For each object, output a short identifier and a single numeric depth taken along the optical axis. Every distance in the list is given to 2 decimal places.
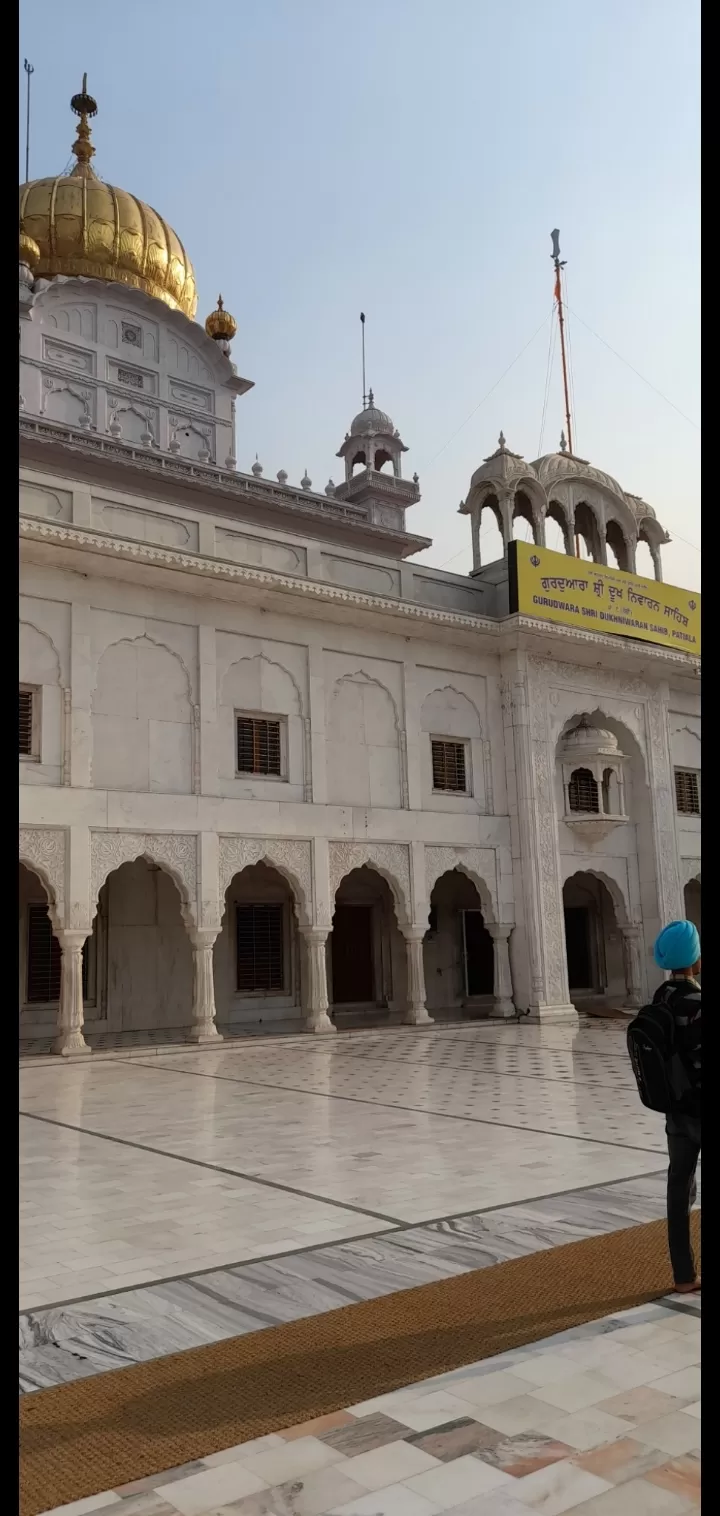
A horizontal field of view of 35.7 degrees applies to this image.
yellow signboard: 13.88
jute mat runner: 2.27
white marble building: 10.73
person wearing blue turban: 3.14
